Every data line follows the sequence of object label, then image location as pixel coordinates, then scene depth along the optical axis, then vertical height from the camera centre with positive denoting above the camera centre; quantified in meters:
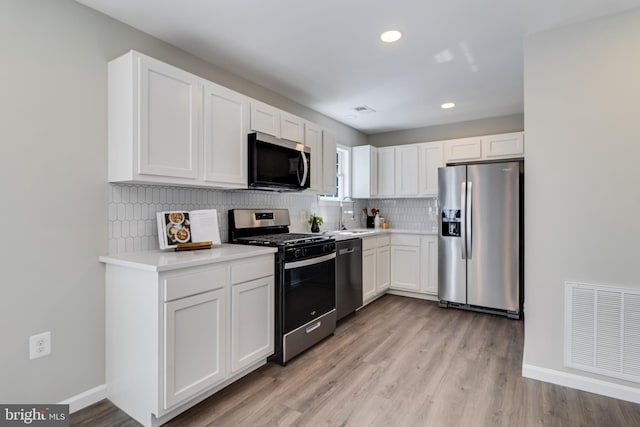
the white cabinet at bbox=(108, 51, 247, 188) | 2.02 +0.59
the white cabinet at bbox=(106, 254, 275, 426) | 1.82 -0.73
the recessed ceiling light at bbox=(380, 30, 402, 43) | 2.40 +1.31
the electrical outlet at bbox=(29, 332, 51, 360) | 1.85 -0.75
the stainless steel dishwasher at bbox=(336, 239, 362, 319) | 3.43 -0.69
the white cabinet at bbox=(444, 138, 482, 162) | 4.38 +0.86
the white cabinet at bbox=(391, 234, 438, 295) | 4.39 -0.68
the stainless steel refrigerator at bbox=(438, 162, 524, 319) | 3.62 -0.28
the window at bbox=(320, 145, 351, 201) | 4.94 +0.60
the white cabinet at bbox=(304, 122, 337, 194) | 3.59 +0.63
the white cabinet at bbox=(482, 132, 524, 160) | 4.11 +0.86
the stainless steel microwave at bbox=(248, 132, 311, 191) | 2.77 +0.45
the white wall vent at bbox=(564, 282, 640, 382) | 2.13 -0.78
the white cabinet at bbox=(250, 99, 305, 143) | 2.85 +0.85
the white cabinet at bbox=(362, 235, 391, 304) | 4.01 -0.69
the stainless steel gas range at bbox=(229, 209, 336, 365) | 2.57 -0.56
